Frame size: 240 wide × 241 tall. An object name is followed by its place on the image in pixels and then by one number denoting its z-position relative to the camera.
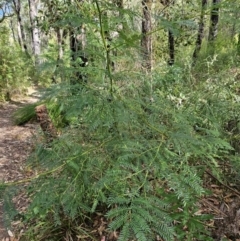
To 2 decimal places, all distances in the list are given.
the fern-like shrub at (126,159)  1.14
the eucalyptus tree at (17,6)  17.31
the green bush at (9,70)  8.93
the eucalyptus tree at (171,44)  5.64
